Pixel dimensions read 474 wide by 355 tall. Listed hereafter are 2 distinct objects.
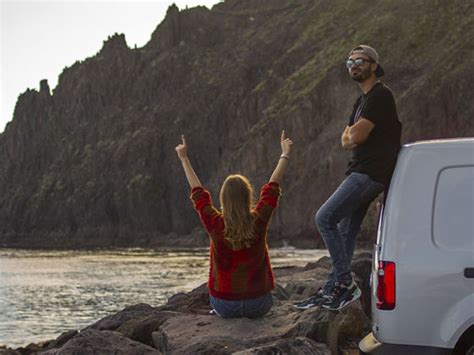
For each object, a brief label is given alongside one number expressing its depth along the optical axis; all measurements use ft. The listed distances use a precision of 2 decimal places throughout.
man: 26.61
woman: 26.86
